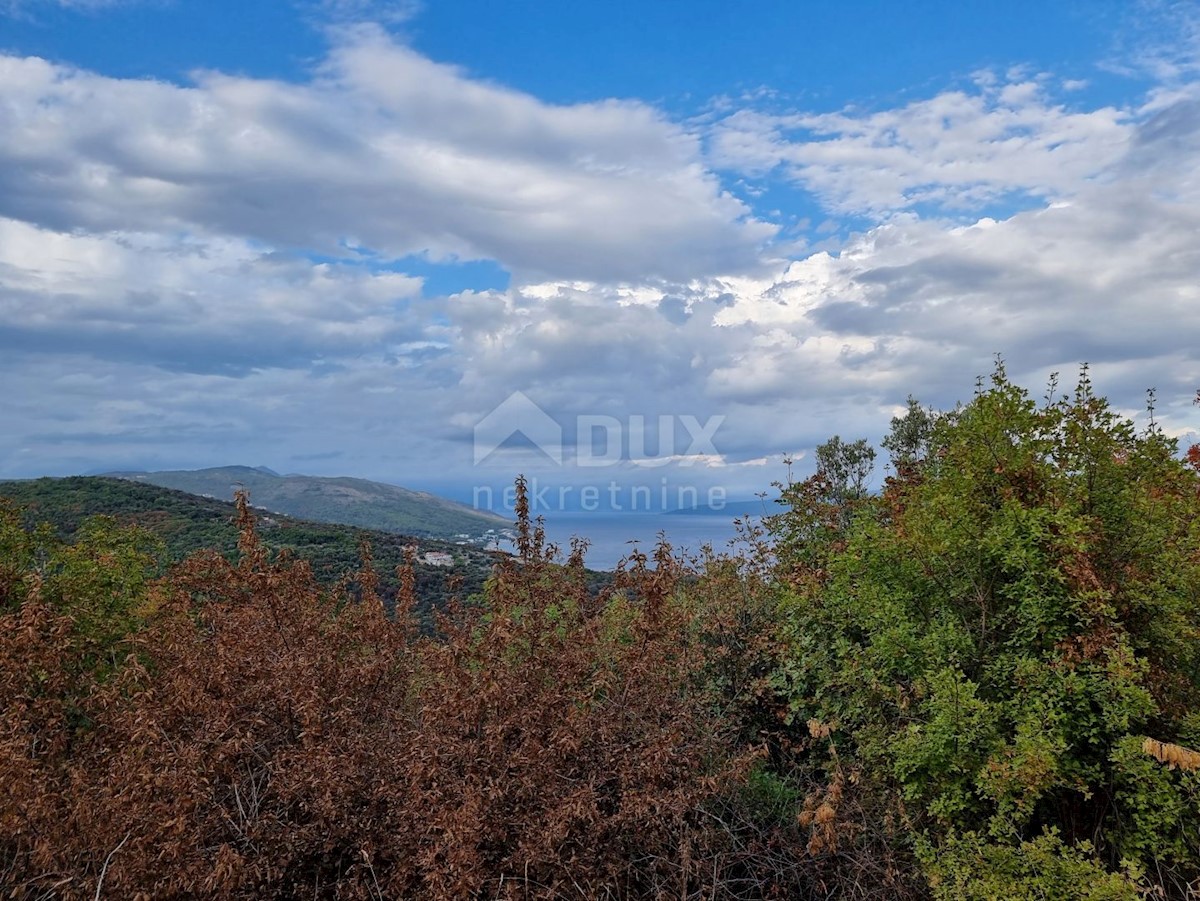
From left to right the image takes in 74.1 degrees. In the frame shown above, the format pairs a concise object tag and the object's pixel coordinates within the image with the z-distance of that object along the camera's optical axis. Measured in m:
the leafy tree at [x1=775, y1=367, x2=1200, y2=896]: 5.30
